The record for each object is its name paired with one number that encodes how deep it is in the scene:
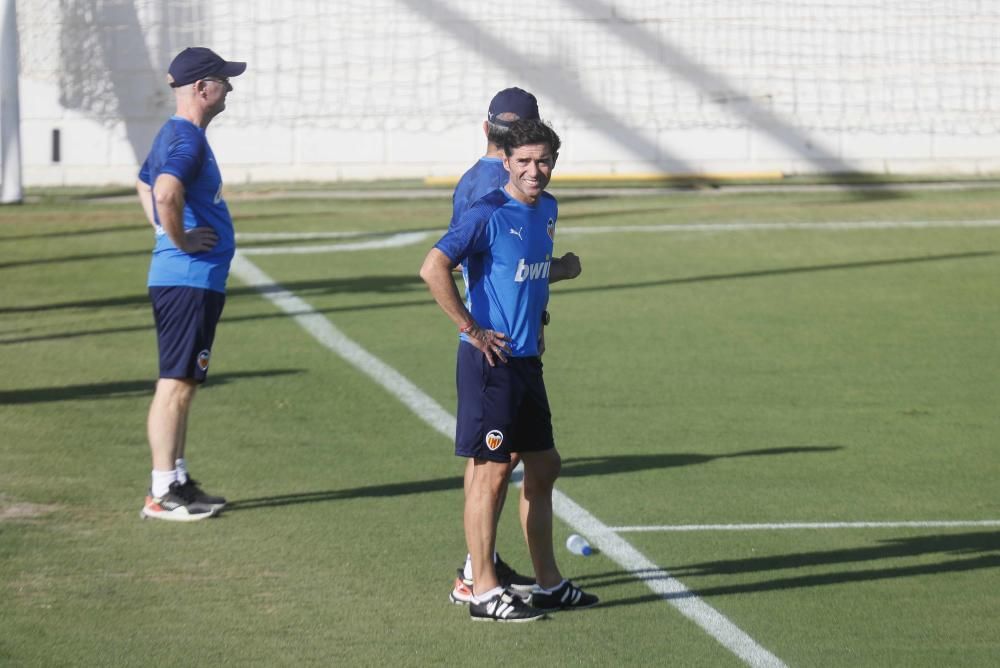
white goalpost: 44.28
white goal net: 50.66
